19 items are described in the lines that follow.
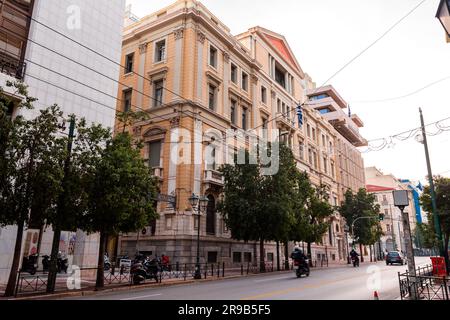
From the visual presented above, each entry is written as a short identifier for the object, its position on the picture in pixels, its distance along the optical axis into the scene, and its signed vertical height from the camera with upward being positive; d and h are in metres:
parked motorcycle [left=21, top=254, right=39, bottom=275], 16.78 -0.77
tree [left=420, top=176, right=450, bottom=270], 24.45 +3.17
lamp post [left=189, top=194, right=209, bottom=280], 19.09 +2.54
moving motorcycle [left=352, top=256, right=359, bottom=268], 31.36 -1.13
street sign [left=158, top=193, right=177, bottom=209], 24.22 +3.31
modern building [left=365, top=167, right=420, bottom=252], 87.38 +13.28
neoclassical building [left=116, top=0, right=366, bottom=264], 27.02 +12.41
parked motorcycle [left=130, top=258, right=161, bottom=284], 15.91 -1.06
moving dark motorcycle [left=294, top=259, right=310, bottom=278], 19.27 -1.07
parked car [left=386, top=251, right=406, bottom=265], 35.22 -1.10
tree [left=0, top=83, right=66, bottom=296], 12.37 +2.68
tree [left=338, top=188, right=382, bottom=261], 47.53 +4.39
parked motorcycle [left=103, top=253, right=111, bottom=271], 22.00 -1.03
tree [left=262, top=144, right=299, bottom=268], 25.23 +3.51
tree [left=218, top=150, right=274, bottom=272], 25.41 +3.00
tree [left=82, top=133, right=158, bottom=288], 14.63 +2.20
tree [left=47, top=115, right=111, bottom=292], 13.53 +2.17
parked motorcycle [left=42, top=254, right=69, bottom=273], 18.89 -0.90
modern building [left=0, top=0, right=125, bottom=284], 17.72 +9.88
